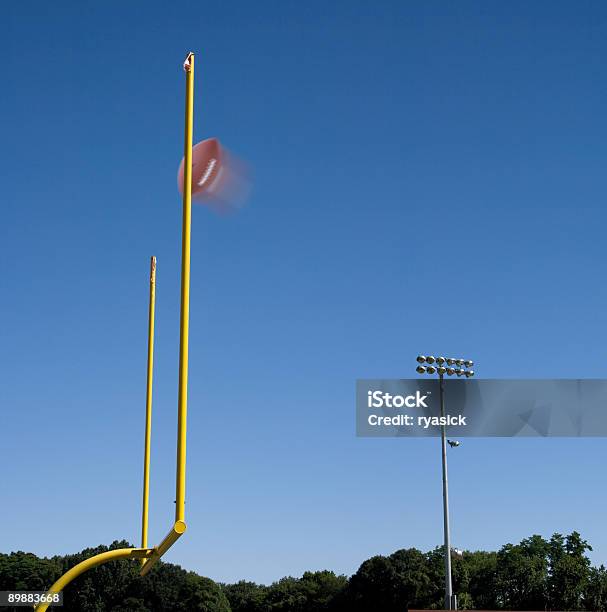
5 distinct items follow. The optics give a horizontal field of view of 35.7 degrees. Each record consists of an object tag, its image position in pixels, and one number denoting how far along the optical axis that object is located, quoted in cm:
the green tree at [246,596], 11701
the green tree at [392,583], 9119
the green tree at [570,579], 8319
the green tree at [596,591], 8212
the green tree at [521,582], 8556
